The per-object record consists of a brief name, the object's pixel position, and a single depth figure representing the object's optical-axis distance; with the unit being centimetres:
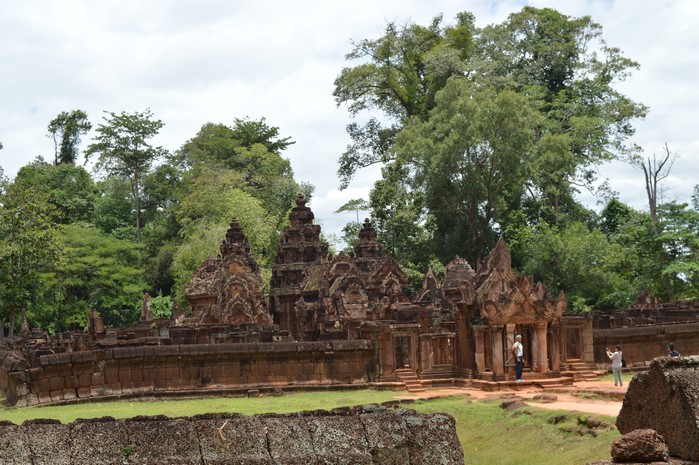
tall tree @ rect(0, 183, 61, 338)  4316
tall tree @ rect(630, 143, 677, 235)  4730
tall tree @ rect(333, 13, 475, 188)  6128
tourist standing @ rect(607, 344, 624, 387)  2212
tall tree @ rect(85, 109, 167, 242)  7050
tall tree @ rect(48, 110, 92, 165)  7669
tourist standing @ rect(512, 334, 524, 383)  2347
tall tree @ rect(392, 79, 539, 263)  4853
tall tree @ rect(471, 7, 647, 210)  5612
